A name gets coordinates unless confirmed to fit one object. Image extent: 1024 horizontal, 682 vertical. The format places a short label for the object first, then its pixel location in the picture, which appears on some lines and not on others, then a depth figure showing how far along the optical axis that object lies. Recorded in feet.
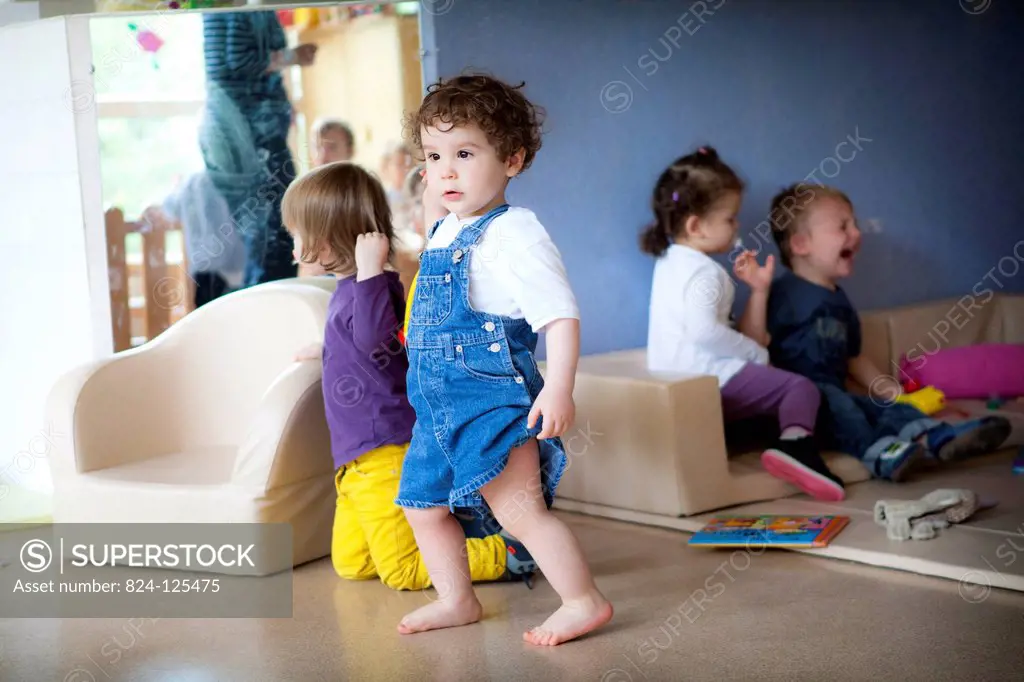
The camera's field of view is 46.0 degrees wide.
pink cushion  13.93
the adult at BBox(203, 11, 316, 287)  12.08
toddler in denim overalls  7.98
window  11.93
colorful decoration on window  11.98
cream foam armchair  9.88
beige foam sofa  10.94
